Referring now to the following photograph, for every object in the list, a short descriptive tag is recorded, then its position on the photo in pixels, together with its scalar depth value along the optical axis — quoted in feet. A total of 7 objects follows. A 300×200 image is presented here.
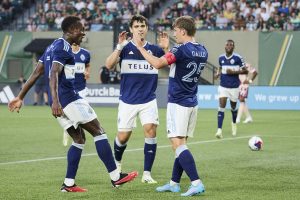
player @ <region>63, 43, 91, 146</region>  55.52
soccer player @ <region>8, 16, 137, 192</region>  34.96
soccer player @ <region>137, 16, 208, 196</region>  33.81
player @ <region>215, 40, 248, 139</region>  73.26
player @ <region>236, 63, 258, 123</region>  92.43
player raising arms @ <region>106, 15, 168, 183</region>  39.83
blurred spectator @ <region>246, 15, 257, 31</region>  138.31
